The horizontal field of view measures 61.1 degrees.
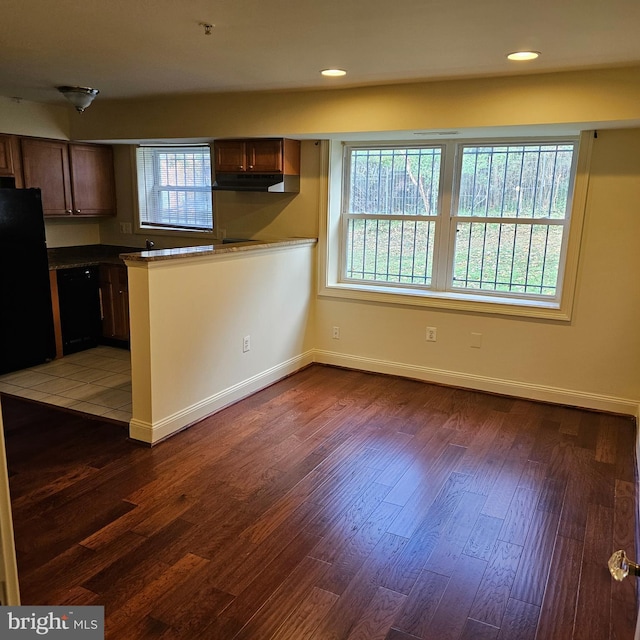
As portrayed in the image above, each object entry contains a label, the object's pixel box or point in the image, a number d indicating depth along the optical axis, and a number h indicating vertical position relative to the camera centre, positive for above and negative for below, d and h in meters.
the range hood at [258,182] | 4.56 +0.13
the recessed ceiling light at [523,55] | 2.90 +0.80
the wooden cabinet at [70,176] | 4.89 +0.17
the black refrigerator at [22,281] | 4.39 -0.72
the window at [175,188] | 5.36 +0.09
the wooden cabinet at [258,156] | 4.50 +0.35
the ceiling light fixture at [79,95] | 4.14 +0.75
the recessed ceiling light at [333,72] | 3.40 +0.79
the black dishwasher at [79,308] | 4.98 -1.05
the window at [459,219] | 4.15 -0.13
